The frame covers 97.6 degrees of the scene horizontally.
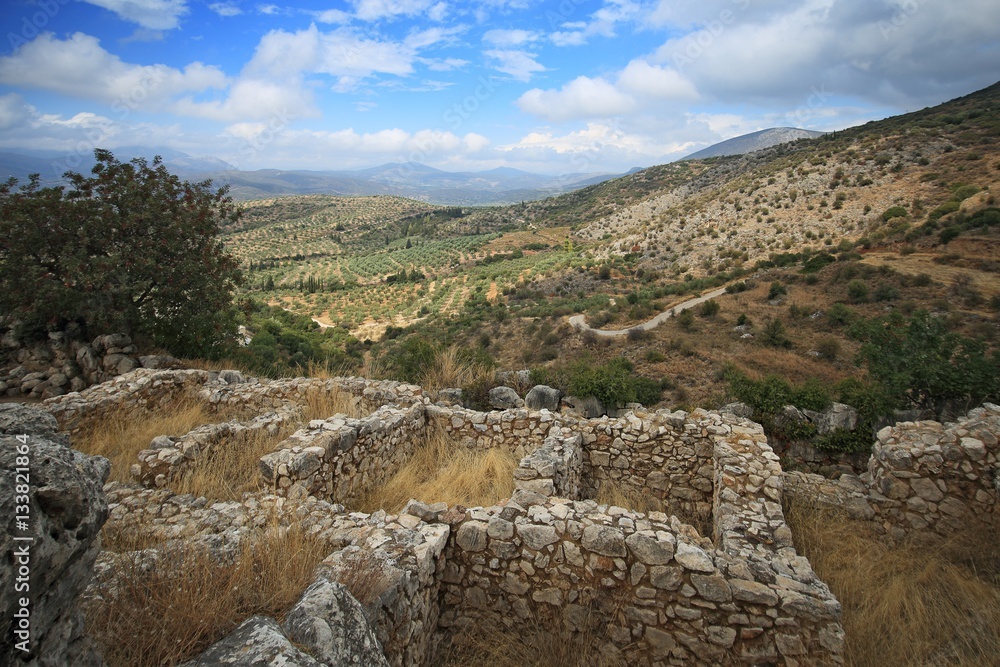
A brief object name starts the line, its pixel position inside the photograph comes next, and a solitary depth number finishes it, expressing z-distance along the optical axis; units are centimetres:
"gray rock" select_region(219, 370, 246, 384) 965
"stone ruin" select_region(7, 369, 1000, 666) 344
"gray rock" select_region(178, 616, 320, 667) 218
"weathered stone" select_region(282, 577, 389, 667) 249
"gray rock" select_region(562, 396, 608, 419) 1033
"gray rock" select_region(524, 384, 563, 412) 1024
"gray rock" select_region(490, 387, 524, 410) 1000
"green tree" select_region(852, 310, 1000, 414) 693
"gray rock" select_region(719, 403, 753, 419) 920
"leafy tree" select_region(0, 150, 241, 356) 957
